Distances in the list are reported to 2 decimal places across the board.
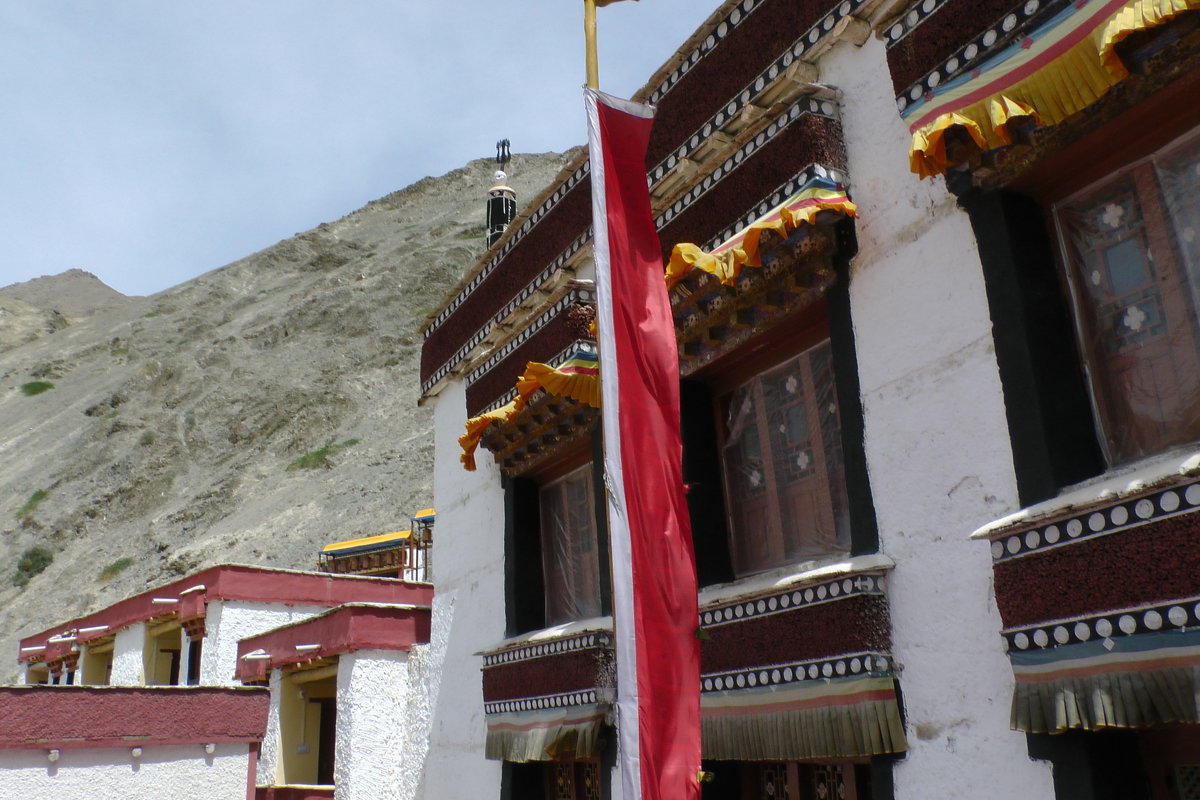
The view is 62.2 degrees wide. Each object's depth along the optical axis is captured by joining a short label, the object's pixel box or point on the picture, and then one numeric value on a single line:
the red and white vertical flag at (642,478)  3.46
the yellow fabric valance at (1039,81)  3.36
